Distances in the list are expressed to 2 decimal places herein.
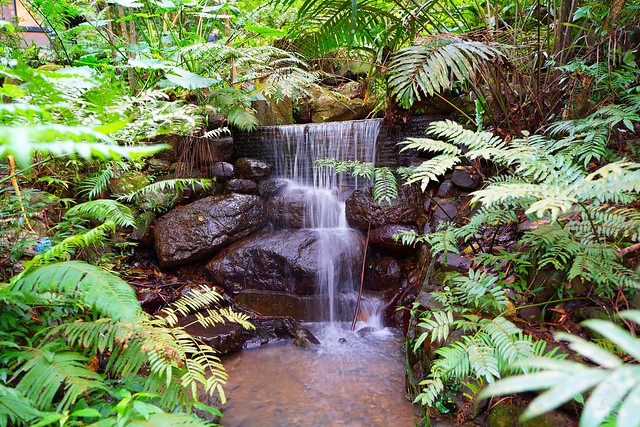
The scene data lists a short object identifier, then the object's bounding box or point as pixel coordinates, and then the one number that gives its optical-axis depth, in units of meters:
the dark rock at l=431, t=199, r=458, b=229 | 3.40
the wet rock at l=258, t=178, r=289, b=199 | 5.11
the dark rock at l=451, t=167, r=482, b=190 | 3.53
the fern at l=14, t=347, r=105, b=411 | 1.23
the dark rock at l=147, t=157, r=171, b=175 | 4.58
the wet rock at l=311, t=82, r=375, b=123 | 7.02
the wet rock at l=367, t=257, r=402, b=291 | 3.97
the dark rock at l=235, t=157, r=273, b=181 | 5.09
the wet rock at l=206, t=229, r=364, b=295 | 4.16
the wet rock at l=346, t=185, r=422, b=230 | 4.06
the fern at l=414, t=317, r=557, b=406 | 1.38
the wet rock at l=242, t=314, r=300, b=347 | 3.54
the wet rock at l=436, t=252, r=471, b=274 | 2.55
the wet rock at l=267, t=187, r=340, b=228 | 4.82
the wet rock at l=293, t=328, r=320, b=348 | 3.42
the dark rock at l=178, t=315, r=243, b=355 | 3.18
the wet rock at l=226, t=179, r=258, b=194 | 4.91
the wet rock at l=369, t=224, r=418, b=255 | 3.96
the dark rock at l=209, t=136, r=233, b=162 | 5.01
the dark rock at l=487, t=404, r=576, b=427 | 1.47
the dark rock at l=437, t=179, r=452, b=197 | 3.73
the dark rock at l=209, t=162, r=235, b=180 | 4.93
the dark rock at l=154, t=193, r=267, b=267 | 4.30
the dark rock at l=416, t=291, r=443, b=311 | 2.28
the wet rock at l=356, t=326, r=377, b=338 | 3.61
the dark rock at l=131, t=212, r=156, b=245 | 4.24
